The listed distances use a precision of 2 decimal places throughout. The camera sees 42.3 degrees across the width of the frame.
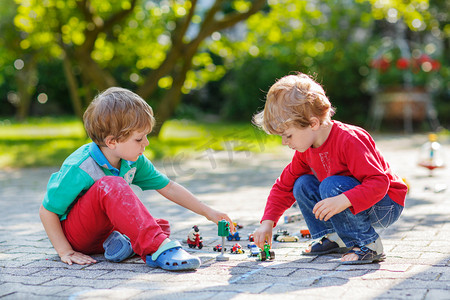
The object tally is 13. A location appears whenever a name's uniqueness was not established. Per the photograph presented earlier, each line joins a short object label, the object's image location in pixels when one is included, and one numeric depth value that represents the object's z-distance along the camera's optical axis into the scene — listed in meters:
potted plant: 13.92
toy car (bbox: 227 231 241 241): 3.74
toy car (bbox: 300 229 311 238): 3.79
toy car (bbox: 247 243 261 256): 3.25
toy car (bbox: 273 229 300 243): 3.66
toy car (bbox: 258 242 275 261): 3.10
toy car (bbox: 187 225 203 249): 3.48
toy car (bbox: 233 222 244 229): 4.15
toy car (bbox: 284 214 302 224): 4.39
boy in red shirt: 2.81
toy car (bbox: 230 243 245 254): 3.34
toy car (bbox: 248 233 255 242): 3.63
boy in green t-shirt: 2.93
